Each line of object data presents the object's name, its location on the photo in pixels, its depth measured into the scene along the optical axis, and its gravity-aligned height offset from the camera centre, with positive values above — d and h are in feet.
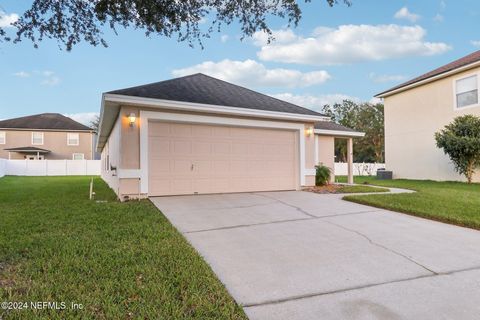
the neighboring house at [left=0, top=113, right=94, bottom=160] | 92.07 +7.62
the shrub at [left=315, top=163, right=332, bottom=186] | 36.99 -2.02
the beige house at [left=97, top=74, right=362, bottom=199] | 25.50 +2.16
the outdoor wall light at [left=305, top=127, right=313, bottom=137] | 33.58 +3.25
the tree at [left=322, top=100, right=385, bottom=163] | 125.39 +14.13
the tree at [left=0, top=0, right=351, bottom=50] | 19.72 +10.43
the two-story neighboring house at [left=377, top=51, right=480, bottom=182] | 43.57 +7.61
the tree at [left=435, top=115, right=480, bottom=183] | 38.96 +2.10
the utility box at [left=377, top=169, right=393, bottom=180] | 56.70 -3.22
